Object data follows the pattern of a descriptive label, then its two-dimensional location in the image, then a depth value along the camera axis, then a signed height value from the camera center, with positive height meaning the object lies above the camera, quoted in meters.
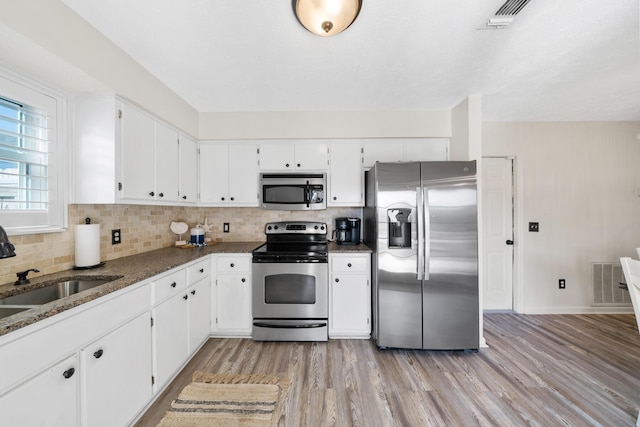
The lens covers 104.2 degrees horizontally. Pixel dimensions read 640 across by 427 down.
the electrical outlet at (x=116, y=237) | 2.12 -0.18
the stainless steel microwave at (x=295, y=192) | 2.86 +0.27
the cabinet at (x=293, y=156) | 2.91 +0.70
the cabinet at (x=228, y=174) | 2.94 +0.50
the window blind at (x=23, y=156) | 1.39 +0.36
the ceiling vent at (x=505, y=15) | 1.35 +1.15
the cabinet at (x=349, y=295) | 2.55 -0.82
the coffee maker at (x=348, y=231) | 2.93 -0.19
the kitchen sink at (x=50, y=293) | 1.30 -0.44
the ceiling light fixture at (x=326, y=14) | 1.20 +1.01
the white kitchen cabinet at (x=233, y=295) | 2.57 -0.82
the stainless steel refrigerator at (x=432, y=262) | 2.30 -0.44
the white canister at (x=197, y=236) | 2.89 -0.23
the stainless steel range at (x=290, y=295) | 2.50 -0.81
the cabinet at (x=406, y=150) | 2.89 +0.76
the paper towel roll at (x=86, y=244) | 1.73 -0.19
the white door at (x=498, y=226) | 3.24 -0.15
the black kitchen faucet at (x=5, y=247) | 1.05 -0.13
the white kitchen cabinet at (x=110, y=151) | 1.75 +0.48
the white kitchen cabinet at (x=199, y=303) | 2.18 -0.81
